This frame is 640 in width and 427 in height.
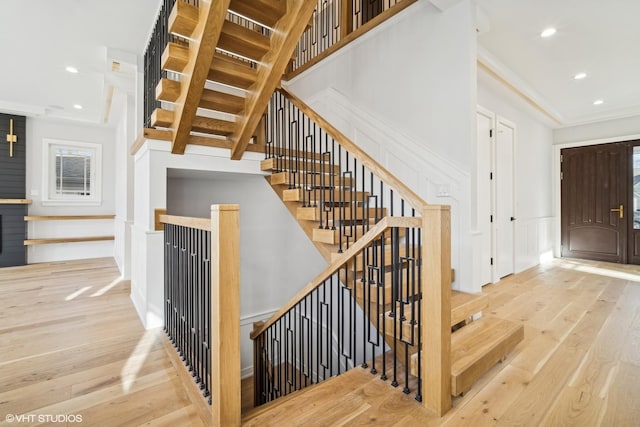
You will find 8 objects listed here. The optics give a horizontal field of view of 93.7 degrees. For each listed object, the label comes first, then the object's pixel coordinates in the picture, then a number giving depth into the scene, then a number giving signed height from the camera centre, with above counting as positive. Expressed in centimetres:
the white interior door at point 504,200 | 428 +21
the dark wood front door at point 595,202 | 559 +24
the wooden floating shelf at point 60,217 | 571 -1
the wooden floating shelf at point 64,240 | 563 -47
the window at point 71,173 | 611 +92
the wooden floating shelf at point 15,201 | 551 +29
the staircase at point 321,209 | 164 +6
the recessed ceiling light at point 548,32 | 312 +192
